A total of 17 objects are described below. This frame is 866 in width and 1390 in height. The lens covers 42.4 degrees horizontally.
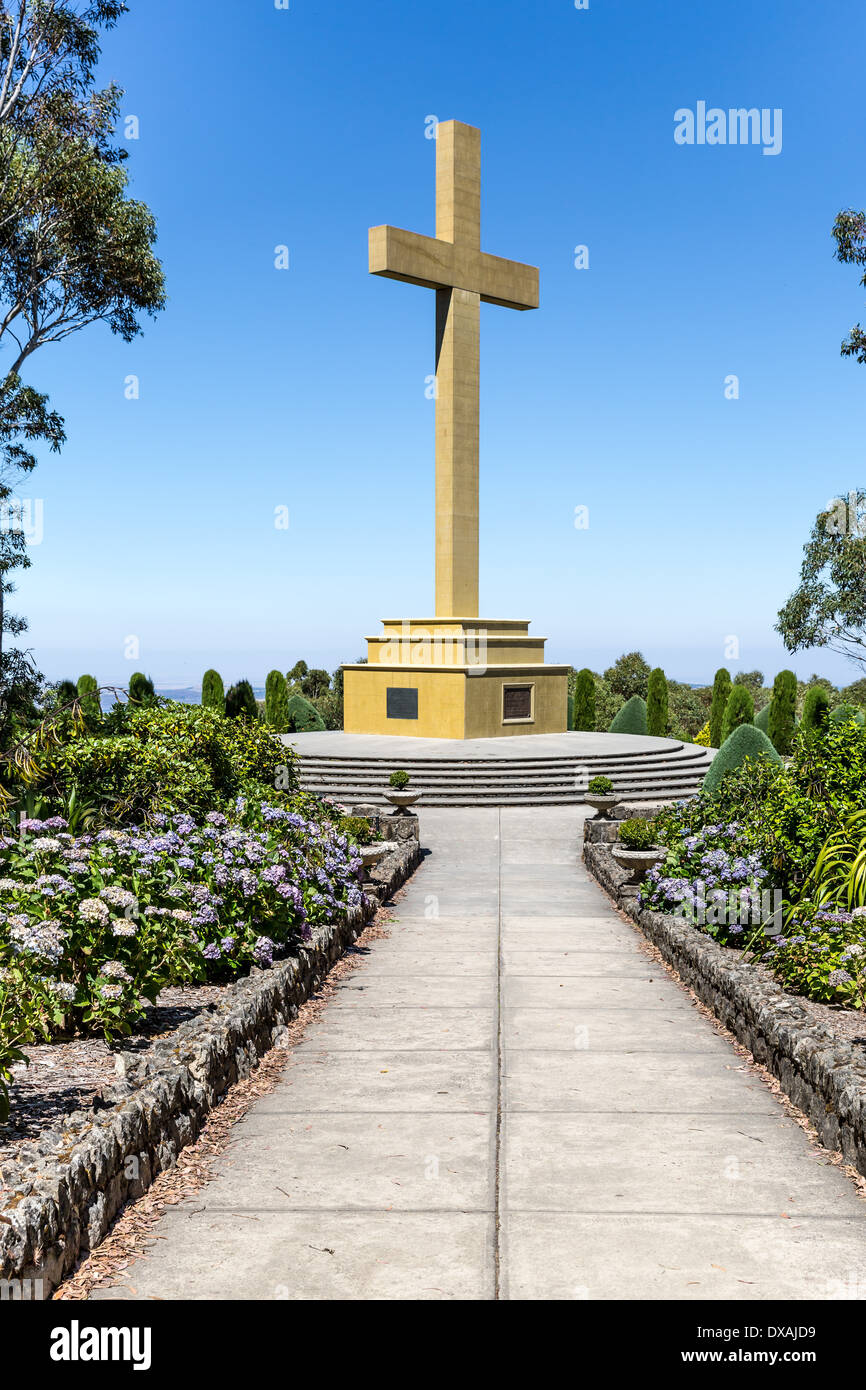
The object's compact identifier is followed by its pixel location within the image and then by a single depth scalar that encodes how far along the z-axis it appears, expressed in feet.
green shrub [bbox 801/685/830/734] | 102.06
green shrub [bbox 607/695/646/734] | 120.16
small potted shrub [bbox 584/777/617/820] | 60.18
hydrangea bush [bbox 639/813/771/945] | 32.60
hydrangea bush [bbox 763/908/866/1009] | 25.55
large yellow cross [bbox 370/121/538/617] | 92.58
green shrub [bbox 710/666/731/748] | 123.95
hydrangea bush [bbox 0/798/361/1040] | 22.18
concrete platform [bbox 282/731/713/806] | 78.07
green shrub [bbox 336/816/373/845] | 49.70
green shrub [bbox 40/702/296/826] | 39.19
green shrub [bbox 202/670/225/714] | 124.57
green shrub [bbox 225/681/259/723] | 120.06
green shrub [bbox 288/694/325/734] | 123.54
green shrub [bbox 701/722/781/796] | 69.83
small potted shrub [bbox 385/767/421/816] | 59.47
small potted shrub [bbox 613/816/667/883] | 45.73
